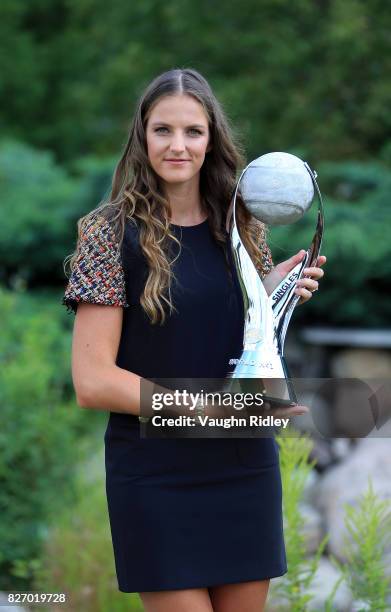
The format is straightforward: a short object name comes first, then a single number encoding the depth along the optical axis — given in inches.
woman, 149.6
